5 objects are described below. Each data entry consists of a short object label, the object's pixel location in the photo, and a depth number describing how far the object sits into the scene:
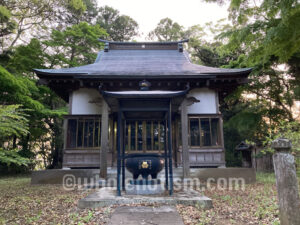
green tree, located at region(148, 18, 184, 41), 22.54
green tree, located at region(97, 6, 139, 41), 22.19
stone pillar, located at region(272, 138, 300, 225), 2.53
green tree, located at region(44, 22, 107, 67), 13.55
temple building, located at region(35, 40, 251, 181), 8.01
